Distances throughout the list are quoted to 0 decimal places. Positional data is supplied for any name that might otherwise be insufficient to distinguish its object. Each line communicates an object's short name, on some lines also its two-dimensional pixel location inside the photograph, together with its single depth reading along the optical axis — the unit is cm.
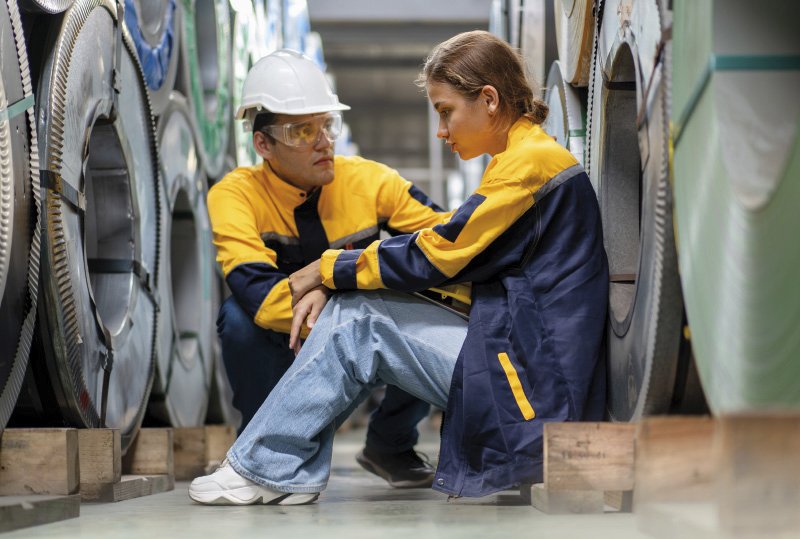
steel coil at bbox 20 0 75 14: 250
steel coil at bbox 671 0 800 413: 146
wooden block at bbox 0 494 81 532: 195
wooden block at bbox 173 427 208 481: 355
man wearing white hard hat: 308
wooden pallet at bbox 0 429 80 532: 229
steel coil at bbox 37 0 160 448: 253
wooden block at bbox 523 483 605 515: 206
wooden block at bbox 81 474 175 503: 257
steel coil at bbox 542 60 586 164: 322
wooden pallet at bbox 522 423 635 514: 205
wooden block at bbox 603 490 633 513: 210
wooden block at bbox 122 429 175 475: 309
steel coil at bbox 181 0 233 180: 504
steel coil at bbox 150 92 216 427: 389
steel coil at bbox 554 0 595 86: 298
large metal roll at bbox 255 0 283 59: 626
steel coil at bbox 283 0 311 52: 747
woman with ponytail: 224
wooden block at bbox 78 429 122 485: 255
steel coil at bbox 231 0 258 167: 562
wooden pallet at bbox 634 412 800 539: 136
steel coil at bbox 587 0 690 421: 195
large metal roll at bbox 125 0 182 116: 368
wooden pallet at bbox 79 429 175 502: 256
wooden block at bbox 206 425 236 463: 395
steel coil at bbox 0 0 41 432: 224
